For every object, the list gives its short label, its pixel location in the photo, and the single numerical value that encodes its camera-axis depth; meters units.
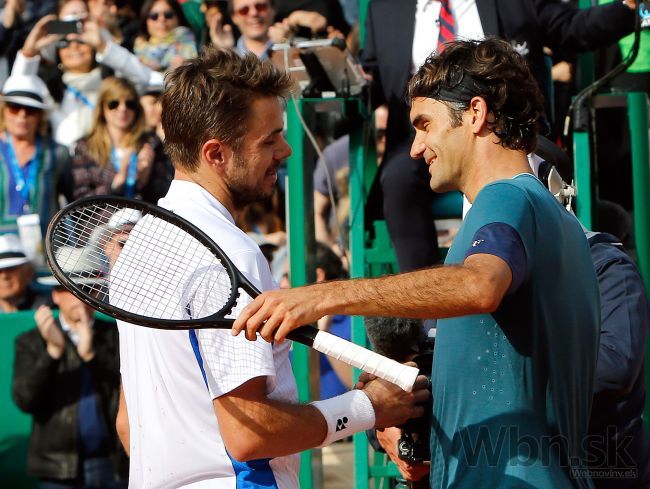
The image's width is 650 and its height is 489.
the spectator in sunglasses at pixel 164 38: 15.00
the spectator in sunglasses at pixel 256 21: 13.95
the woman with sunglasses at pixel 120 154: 13.91
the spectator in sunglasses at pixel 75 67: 14.76
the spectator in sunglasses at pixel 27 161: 14.30
